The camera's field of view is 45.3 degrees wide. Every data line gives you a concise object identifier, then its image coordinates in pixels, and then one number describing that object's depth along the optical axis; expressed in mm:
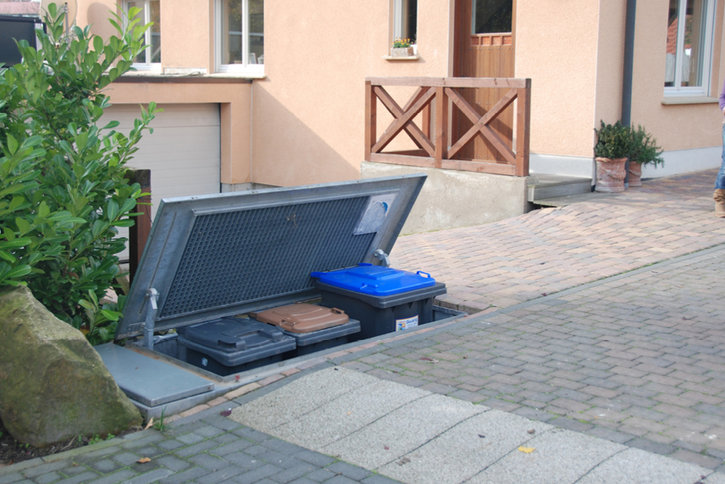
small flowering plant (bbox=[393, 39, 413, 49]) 13117
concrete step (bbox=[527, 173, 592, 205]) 10328
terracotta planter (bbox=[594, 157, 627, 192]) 10922
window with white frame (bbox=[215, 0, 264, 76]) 16078
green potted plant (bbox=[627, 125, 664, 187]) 11031
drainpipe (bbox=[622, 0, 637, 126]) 11109
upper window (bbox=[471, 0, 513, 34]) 12039
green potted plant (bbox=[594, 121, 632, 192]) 10805
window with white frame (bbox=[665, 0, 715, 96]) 12539
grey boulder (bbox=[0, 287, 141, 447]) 4188
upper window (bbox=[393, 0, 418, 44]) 13219
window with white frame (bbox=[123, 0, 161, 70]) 18047
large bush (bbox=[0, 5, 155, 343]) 4824
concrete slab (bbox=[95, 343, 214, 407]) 4582
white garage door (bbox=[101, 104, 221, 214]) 15180
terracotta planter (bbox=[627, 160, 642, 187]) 11305
